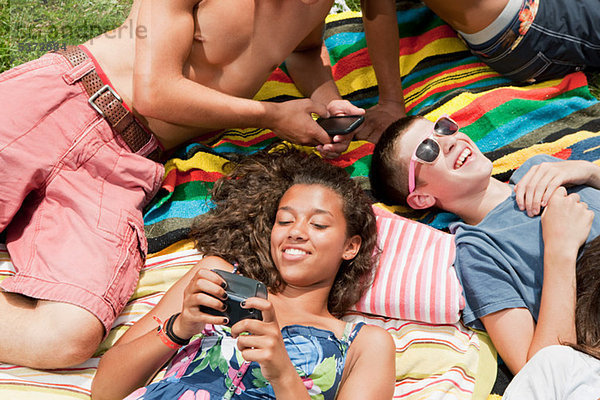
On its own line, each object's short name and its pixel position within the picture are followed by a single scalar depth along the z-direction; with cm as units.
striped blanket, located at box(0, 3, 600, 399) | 283
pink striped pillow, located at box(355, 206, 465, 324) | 296
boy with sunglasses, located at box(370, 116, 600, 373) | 278
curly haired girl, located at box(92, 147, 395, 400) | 221
